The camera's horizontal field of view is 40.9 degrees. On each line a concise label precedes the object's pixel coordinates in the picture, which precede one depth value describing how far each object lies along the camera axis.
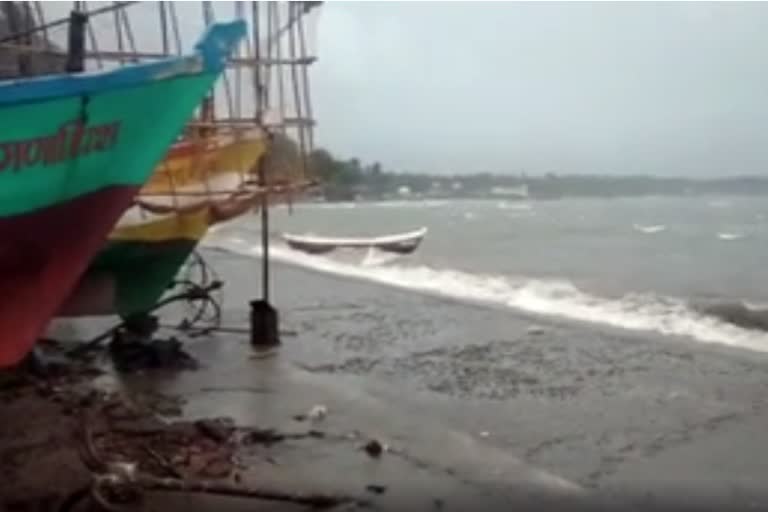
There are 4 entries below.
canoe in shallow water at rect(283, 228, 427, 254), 38.41
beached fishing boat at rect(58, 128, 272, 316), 12.73
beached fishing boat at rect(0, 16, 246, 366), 6.79
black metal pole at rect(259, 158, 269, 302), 13.37
